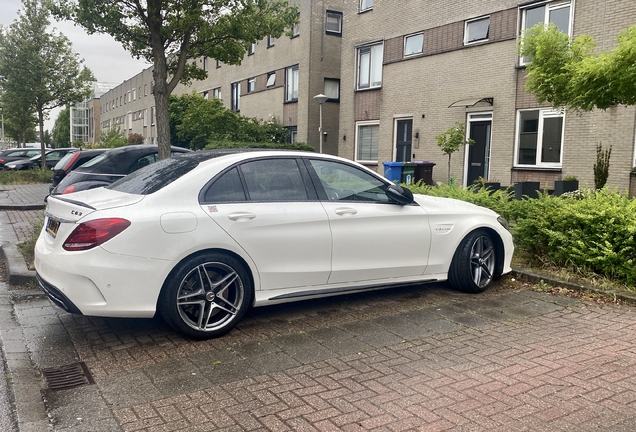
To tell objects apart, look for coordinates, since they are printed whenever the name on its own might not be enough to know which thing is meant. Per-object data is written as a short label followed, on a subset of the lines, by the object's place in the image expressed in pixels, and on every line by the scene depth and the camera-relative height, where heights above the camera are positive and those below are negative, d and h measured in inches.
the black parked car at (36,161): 1184.9 -21.0
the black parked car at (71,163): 496.4 -9.5
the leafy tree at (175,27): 436.1 +103.4
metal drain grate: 147.7 -59.6
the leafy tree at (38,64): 1003.3 +155.3
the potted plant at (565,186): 551.8 -19.5
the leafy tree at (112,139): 1747.0 +46.3
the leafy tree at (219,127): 1042.9 +55.2
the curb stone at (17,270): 246.8 -52.2
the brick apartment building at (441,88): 568.7 +104.2
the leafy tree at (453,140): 678.5 +27.7
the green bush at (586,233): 242.7 -30.4
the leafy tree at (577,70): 280.4 +51.4
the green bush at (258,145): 912.9 +20.3
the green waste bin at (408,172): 708.0 -13.1
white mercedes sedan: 168.4 -26.8
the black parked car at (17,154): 1228.5 -6.2
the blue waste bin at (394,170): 701.9 -11.1
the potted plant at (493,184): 624.2 -22.2
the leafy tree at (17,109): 1027.9 +83.8
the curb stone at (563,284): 230.6 -51.0
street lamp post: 858.8 +91.2
